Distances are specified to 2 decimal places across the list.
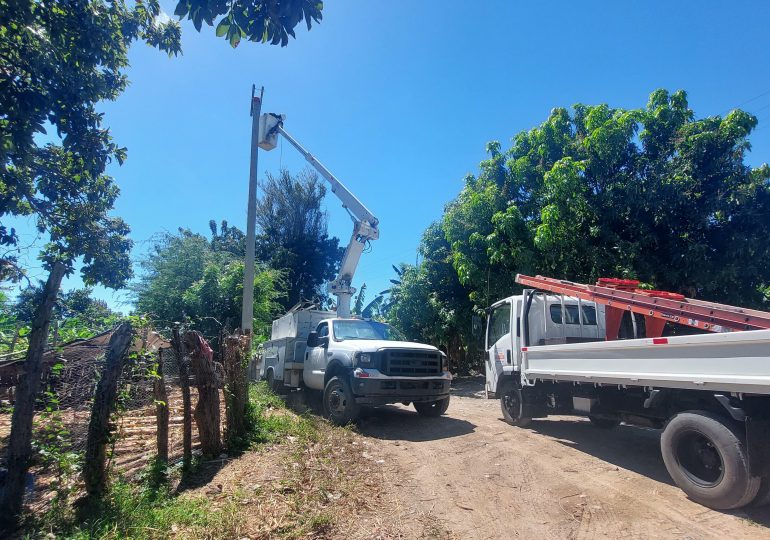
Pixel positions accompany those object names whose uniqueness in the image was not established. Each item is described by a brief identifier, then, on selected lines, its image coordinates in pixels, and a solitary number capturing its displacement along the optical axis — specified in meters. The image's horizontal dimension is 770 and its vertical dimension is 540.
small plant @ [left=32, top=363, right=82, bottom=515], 4.24
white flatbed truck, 4.22
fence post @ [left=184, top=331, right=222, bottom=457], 5.99
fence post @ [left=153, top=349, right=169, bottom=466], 5.32
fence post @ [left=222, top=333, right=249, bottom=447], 6.63
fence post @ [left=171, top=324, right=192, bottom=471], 5.59
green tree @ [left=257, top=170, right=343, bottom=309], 30.28
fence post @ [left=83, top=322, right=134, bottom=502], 4.38
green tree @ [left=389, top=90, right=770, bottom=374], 11.26
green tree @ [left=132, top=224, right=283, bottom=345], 19.06
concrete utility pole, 11.58
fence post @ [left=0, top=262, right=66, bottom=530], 4.04
